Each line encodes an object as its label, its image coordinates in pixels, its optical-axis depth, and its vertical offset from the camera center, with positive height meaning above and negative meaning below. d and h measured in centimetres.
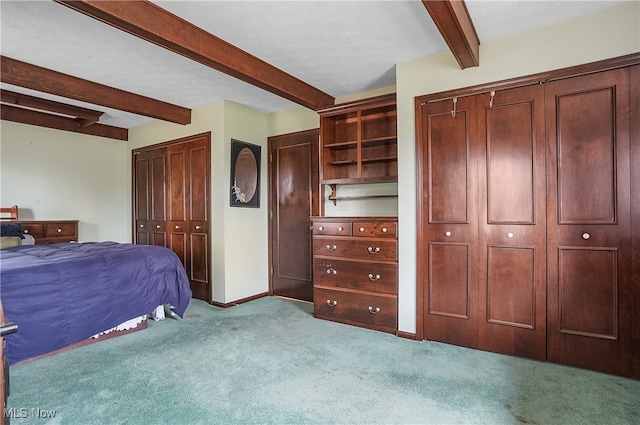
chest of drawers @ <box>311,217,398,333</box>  303 -56
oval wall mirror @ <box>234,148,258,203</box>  423 +47
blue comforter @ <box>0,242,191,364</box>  228 -58
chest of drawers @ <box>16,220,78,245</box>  426 -20
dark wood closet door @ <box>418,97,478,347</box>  269 -10
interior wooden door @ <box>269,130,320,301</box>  423 +5
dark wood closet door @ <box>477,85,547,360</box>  247 -10
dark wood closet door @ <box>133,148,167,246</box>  483 +25
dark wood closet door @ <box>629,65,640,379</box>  218 +5
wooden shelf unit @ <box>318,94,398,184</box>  337 +71
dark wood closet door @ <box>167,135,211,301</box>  425 +7
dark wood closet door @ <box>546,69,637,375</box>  222 -10
